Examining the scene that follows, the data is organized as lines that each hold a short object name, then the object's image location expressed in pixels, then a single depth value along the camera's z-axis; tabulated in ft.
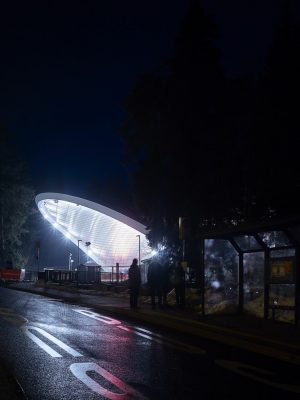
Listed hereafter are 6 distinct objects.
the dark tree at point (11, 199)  235.36
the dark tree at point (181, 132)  100.32
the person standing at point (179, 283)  63.10
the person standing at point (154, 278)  64.59
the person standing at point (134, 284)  67.62
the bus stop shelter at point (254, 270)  49.05
